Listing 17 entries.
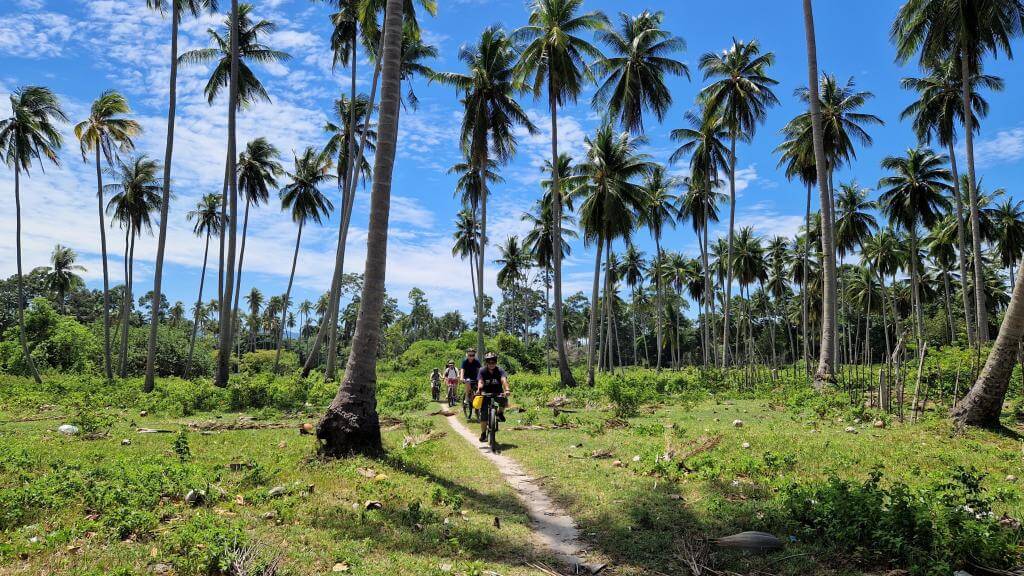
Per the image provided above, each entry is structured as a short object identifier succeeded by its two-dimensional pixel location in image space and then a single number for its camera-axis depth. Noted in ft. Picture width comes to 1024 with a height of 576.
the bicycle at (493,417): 34.58
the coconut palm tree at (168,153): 72.49
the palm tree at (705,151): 102.53
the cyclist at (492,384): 34.63
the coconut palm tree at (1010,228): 114.01
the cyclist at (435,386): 68.54
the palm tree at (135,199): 106.01
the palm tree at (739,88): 90.22
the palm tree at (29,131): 85.87
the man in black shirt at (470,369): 42.39
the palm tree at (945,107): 85.10
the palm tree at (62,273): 165.89
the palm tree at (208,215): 126.82
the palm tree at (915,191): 104.06
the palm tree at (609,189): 90.07
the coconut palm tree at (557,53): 79.15
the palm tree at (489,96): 88.99
